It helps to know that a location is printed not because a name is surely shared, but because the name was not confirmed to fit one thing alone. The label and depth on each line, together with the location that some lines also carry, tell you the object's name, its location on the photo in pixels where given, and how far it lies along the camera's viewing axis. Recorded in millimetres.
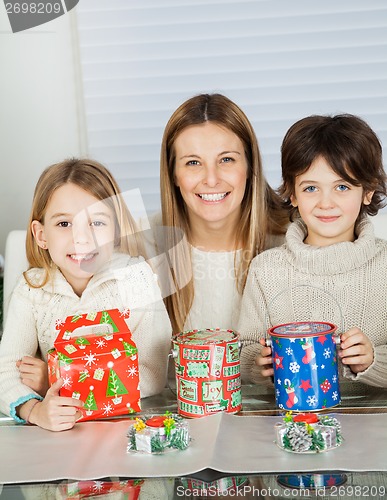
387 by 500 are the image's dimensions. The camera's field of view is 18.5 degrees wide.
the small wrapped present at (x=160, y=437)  1504
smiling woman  2020
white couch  2125
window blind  2633
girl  1887
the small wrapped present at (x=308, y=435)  1479
